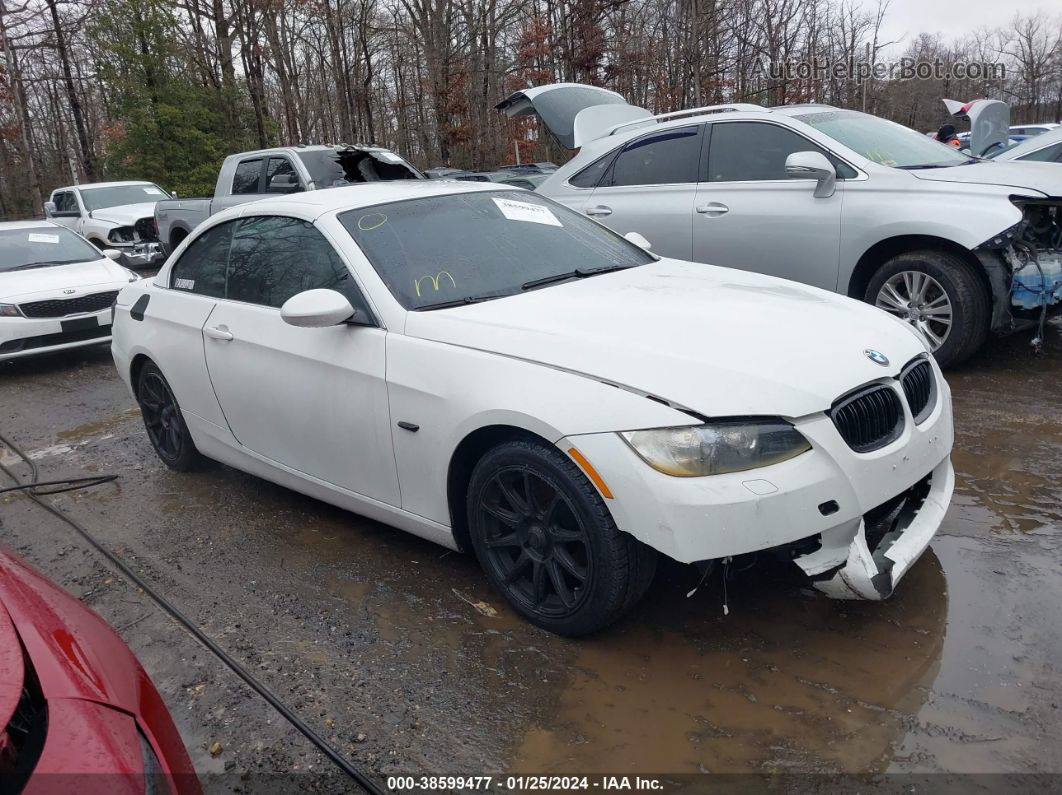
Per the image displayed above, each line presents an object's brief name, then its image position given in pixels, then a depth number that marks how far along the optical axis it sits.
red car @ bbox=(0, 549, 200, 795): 1.40
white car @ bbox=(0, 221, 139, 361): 7.80
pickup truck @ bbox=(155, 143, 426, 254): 10.36
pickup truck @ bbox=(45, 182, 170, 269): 13.59
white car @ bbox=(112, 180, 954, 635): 2.50
